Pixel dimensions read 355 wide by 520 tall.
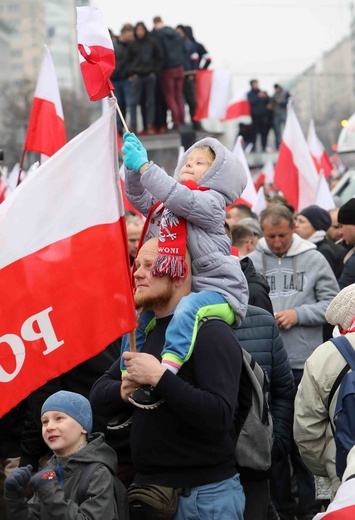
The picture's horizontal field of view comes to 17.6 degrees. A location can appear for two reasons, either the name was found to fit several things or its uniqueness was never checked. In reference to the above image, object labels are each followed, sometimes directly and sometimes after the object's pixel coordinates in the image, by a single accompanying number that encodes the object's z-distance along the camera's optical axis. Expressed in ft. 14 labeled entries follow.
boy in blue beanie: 13.87
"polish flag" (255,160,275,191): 65.50
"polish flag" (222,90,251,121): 90.07
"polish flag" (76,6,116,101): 15.79
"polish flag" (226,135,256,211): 44.42
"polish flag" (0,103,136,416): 14.71
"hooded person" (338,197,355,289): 27.89
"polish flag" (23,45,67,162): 27.68
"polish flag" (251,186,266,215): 43.09
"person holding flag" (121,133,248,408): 14.07
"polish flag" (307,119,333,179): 61.00
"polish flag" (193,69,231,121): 73.36
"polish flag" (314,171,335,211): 41.83
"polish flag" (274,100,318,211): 44.11
